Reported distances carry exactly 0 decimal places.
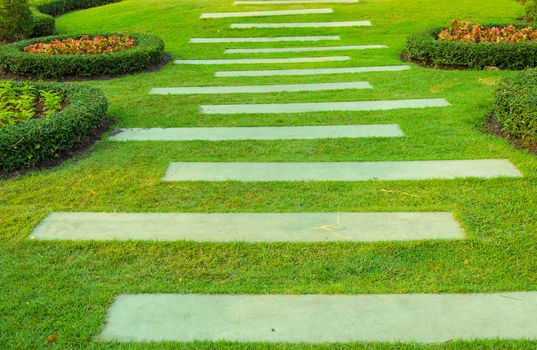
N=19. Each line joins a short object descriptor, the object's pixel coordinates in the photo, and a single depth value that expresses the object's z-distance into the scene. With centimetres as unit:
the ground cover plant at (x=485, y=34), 1059
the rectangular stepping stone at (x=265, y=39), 1337
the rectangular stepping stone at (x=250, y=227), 459
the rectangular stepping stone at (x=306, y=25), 1435
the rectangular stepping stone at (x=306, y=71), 1030
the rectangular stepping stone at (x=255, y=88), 916
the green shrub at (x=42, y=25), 1375
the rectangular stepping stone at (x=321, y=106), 805
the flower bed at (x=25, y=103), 690
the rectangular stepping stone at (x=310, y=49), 1229
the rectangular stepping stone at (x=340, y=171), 572
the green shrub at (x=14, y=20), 1296
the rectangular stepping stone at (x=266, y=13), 1563
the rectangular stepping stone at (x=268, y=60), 1133
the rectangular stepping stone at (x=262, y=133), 700
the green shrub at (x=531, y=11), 1290
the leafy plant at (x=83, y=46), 1084
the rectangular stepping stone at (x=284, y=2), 1698
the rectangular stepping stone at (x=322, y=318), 343
